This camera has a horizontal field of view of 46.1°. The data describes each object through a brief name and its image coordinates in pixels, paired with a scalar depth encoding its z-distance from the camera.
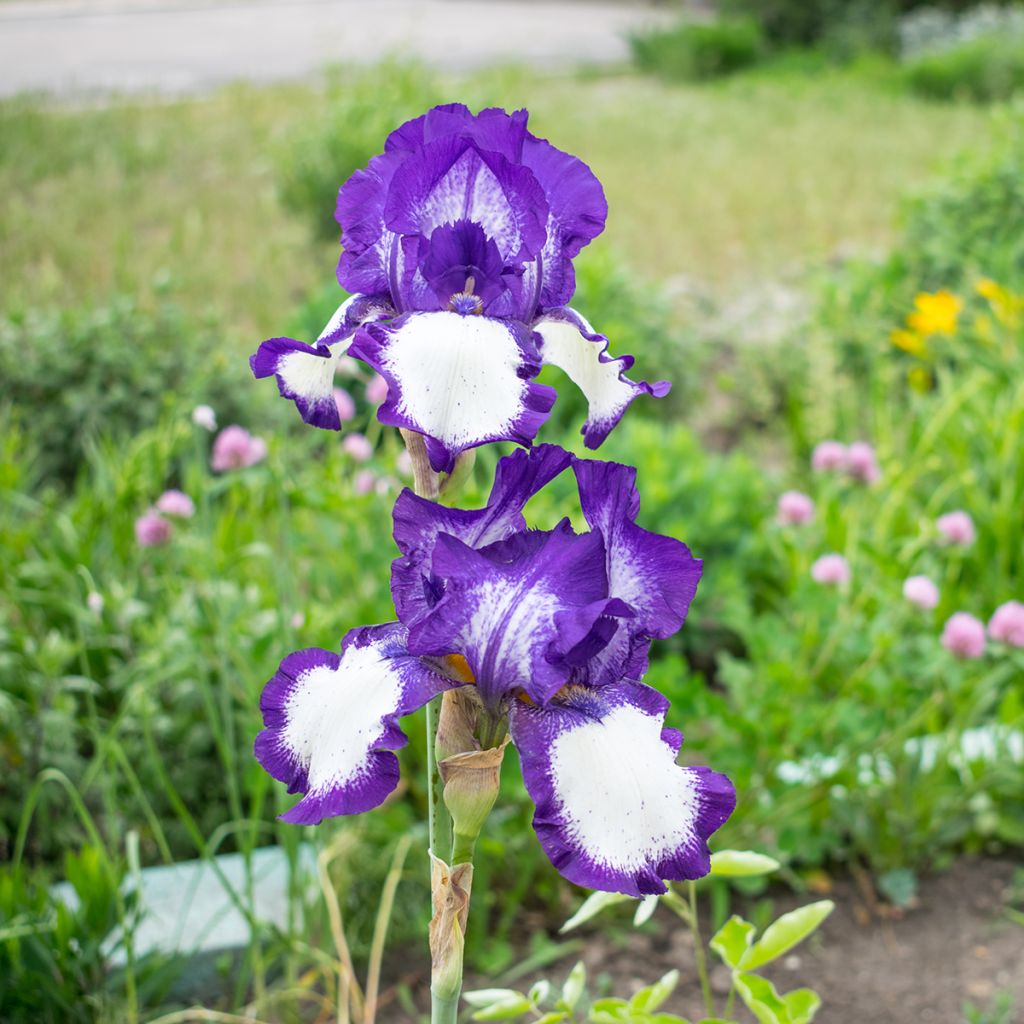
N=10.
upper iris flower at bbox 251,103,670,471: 0.81
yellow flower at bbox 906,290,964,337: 3.75
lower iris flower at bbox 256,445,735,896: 0.81
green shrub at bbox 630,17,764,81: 13.98
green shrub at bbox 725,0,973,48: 16.30
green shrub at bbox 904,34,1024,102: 12.60
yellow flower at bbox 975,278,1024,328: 3.75
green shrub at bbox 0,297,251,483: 3.56
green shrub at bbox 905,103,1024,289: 4.58
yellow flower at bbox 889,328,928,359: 4.04
